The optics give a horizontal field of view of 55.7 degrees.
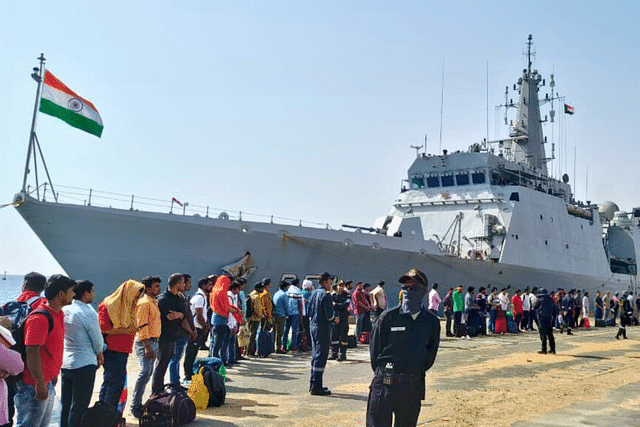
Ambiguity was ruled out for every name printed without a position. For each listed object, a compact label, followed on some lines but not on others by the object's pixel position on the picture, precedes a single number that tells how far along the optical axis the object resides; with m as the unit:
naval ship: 14.64
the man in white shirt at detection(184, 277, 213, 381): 7.61
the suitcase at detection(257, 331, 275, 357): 10.71
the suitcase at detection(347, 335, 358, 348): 12.31
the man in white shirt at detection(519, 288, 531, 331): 18.25
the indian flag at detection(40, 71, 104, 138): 13.27
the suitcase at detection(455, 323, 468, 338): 15.47
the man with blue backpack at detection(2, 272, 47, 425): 4.06
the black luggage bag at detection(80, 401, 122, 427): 4.51
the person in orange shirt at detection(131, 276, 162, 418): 5.67
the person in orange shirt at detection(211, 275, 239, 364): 8.58
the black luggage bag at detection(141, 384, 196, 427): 5.31
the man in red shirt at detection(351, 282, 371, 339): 12.33
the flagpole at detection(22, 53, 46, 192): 13.10
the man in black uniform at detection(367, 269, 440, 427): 3.89
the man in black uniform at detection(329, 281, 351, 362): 10.05
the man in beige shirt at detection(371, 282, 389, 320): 12.71
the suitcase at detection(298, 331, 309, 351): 11.71
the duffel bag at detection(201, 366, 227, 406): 6.25
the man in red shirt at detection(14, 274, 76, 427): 3.81
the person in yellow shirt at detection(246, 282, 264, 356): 10.42
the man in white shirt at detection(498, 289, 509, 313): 17.25
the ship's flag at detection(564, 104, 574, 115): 30.98
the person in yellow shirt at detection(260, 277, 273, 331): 10.47
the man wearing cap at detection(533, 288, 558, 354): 11.57
